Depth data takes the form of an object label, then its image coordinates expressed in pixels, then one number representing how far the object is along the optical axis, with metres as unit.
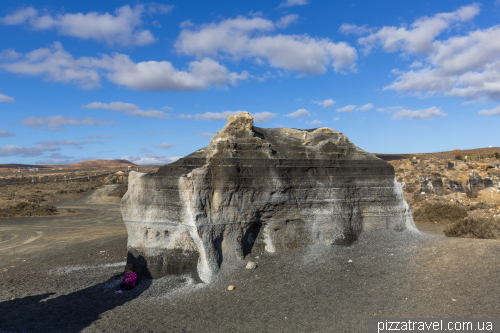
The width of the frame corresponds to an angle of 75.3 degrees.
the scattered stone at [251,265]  7.94
